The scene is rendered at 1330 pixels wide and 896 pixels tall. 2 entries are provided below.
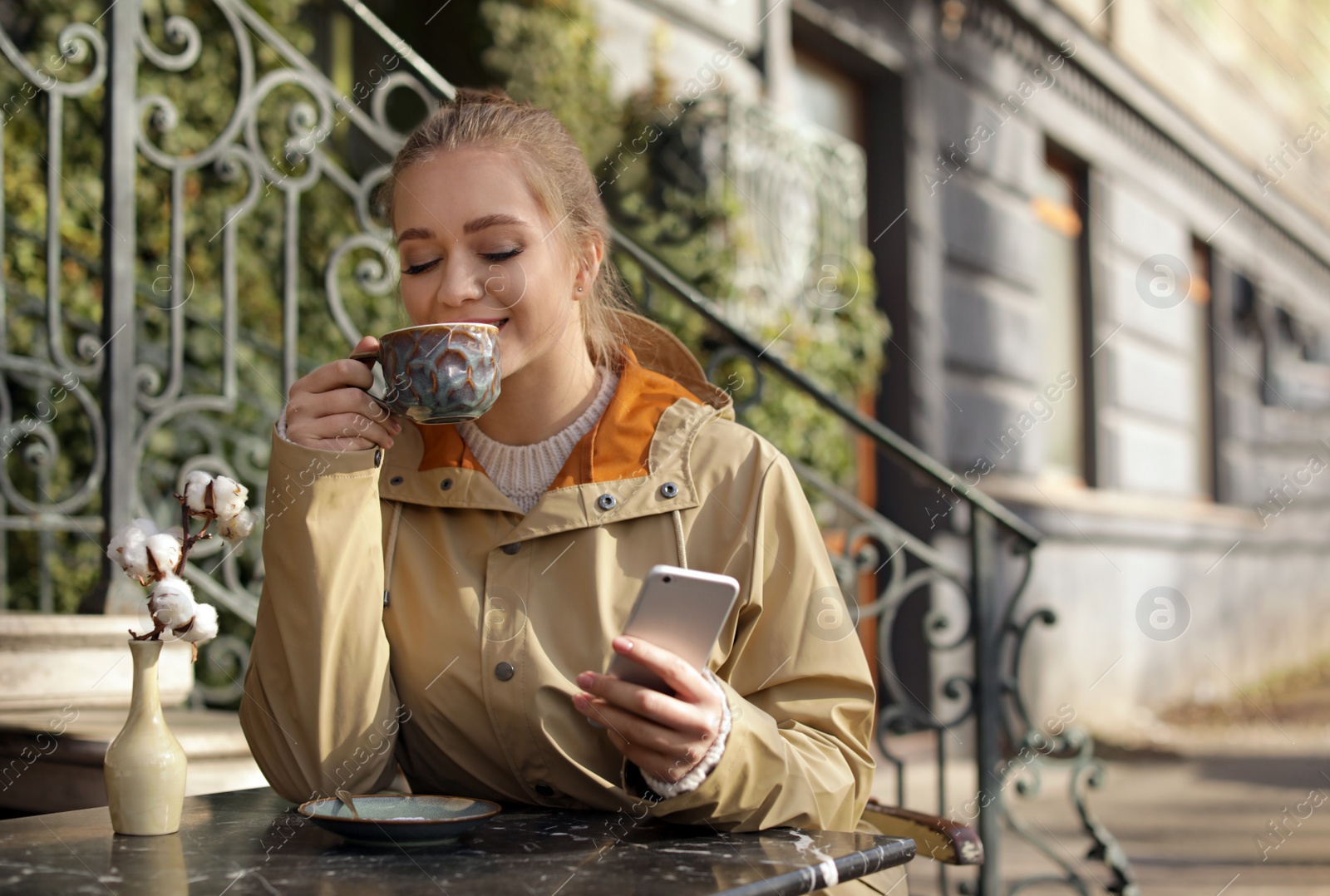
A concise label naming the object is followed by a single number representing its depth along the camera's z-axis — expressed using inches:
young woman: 67.8
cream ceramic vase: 58.7
